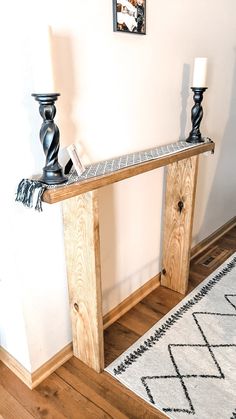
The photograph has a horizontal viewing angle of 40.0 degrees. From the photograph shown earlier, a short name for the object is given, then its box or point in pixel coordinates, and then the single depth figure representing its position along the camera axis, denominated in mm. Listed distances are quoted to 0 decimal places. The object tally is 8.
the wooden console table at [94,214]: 1280
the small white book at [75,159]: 1233
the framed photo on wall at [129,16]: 1401
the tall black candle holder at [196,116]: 1770
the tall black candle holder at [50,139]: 1079
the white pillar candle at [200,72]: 1670
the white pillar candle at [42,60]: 993
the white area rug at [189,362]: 1438
